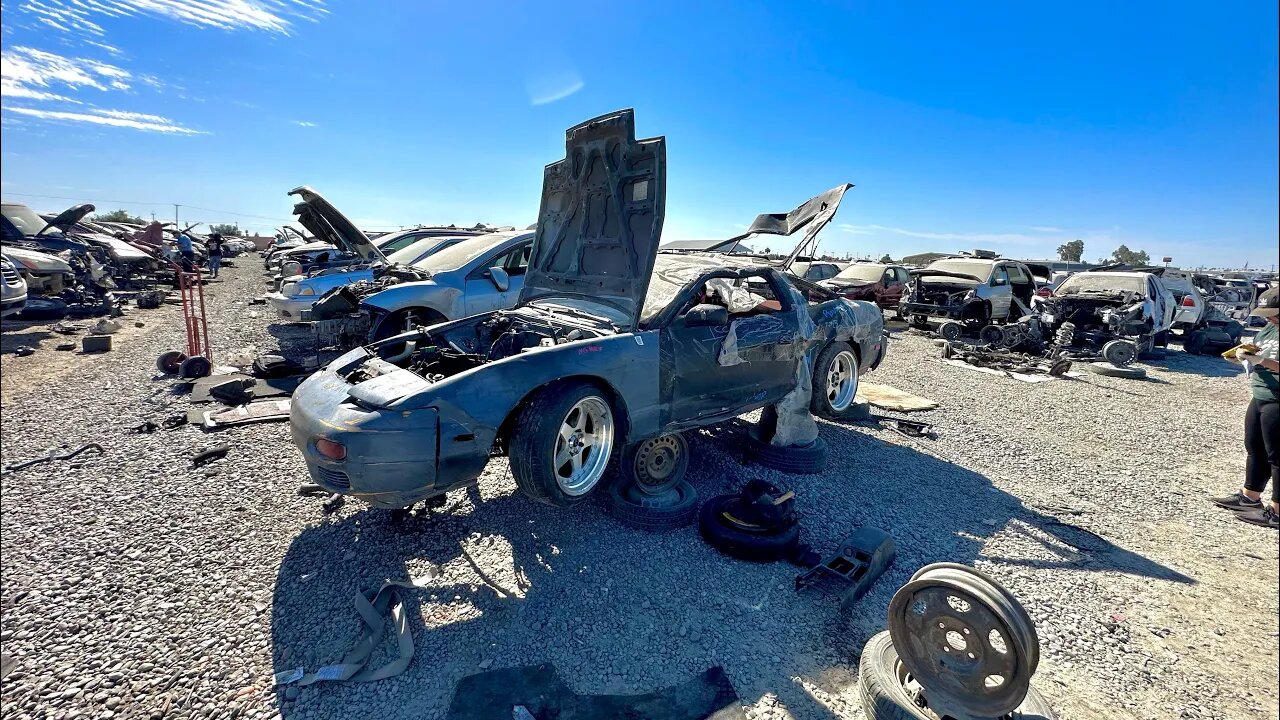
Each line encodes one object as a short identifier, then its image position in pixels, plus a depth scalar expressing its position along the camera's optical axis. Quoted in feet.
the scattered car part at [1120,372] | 30.55
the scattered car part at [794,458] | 14.55
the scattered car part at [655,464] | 12.07
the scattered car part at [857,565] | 9.59
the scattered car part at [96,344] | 25.90
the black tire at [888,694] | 6.43
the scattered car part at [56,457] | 13.52
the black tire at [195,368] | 21.20
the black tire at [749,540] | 10.57
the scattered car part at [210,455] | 13.99
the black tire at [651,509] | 11.46
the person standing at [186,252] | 56.85
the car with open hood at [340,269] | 23.08
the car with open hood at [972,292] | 39.96
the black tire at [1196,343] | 39.86
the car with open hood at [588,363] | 9.29
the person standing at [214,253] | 62.67
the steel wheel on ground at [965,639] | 5.77
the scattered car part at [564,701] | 7.00
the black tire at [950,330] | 40.29
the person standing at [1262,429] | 12.73
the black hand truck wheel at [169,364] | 22.39
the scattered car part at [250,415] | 16.58
